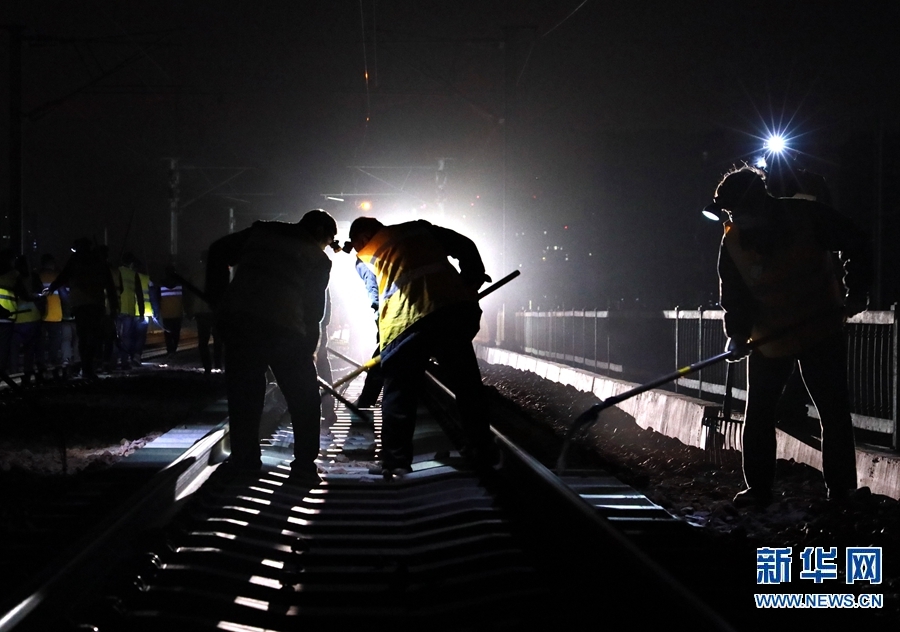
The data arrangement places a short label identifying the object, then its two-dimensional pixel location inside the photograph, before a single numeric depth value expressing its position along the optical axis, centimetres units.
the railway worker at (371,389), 1155
